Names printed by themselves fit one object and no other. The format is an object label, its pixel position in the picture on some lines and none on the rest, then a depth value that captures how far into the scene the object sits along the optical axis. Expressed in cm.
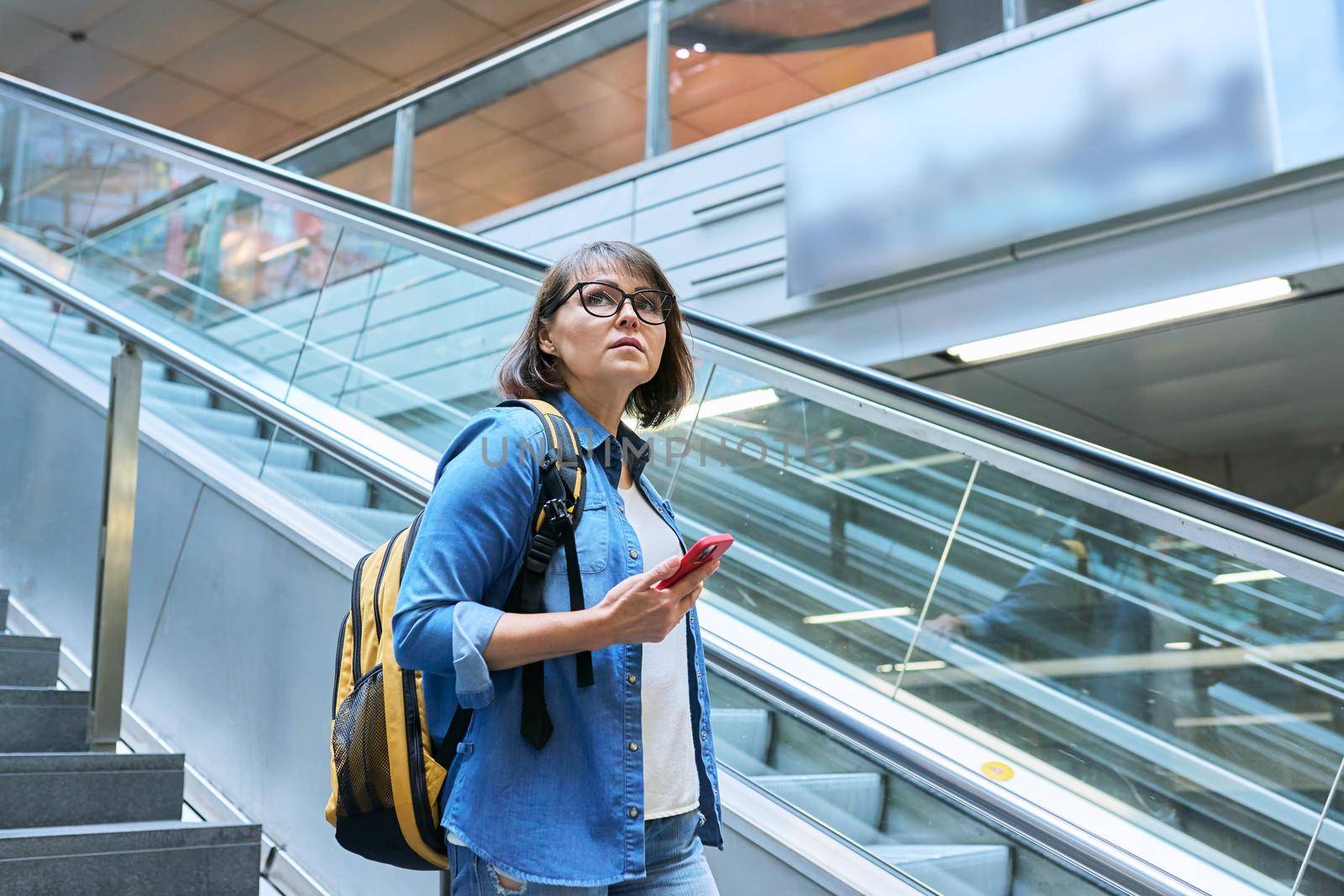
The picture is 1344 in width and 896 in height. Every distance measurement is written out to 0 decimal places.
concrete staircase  238
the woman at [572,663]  121
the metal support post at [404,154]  991
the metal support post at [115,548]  305
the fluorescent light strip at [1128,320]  541
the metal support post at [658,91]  812
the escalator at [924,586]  242
